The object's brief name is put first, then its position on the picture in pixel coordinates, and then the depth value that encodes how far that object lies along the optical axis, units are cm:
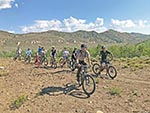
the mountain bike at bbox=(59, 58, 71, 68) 1018
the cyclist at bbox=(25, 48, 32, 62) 1357
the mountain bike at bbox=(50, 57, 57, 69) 1047
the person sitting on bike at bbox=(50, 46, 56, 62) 1060
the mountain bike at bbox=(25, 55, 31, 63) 1353
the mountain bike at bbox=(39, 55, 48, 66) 1133
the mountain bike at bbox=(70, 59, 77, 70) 904
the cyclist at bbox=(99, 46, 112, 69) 725
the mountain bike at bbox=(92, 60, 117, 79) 732
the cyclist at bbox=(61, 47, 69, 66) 1025
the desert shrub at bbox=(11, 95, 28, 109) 479
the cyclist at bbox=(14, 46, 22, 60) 1560
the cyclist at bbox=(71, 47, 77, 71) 892
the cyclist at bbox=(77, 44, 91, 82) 552
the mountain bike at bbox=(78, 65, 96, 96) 526
